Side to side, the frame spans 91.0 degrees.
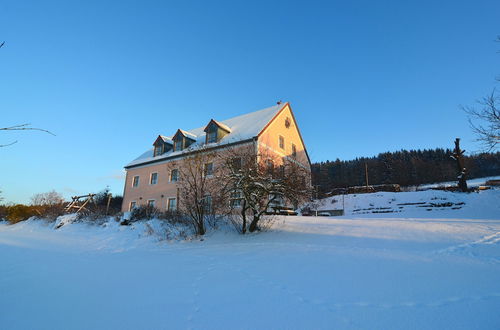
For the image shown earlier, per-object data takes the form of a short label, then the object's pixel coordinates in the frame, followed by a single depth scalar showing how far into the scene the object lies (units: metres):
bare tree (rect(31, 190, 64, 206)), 36.16
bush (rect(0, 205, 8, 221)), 28.14
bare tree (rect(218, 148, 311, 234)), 10.06
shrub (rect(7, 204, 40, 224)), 24.98
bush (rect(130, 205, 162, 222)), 14.34
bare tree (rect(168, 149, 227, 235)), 11.04
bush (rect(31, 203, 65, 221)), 20.55
